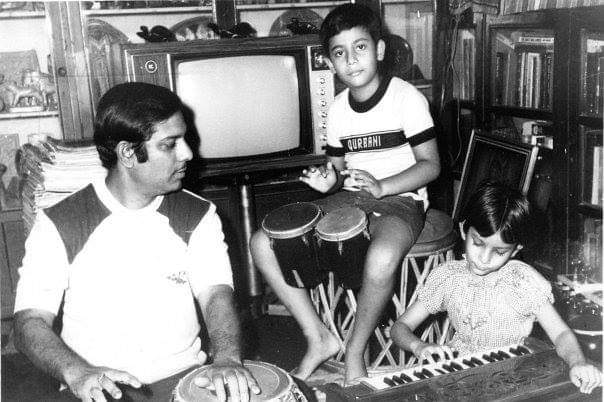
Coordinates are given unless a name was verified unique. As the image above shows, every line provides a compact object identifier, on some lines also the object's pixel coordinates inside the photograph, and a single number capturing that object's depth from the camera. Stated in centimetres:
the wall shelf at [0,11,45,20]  346
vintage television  301
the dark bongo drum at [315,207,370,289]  232
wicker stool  246
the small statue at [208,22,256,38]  319
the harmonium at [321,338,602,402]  153
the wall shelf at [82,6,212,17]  347
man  176
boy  240
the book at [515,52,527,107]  329
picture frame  293
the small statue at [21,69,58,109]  360
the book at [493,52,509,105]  341
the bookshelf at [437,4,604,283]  279
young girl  192
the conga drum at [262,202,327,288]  242
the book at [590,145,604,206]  282
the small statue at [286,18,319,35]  324
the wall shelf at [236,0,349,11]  370
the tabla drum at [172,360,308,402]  145
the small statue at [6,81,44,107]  358
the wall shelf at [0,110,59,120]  354
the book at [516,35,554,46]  309
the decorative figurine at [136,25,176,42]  306
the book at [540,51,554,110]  312
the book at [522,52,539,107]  324
